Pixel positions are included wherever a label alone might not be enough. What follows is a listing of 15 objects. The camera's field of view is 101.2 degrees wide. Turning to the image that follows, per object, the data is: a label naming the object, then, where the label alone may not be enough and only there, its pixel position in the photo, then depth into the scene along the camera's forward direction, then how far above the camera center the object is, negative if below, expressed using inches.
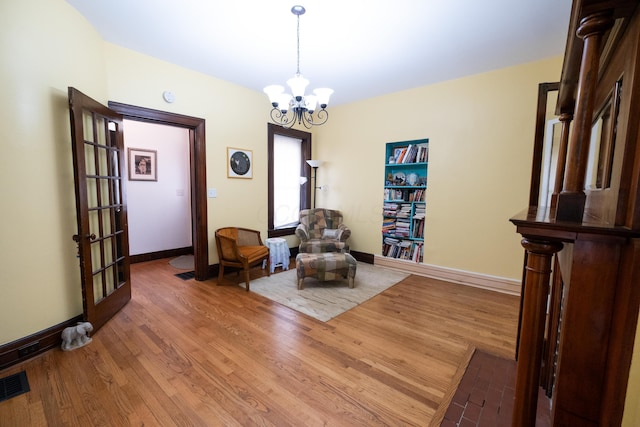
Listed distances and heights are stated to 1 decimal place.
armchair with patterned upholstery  148.6 -23.5
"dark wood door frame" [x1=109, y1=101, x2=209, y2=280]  132.8 +0.2
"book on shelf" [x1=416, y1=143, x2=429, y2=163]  152.0 +24.9
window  171.5 +11.5
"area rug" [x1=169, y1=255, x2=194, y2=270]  163.9 -46.8
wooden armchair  129.3 -30.2
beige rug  110.6 -46.9
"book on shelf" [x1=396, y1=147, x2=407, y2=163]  159.8 +25.3
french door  83.0 -6.1
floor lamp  195.4 +11.5
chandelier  88.0 +35.1
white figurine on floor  81.2 -46.2
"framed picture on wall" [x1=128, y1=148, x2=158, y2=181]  169.8 +17.3
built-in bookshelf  156.0 -2.1
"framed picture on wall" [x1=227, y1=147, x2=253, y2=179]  147.6 +17.2
